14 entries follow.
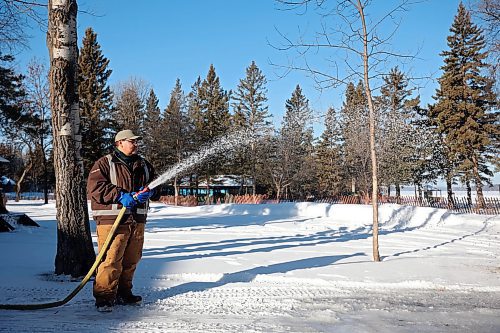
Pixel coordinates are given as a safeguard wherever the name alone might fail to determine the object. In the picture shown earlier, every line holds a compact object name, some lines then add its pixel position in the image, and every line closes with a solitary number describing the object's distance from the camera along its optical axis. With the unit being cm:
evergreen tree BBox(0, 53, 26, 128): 2051
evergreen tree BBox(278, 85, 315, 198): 4341
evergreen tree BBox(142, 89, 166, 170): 3950
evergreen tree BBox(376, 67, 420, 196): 3497
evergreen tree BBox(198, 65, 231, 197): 4569
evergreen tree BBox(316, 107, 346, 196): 4600
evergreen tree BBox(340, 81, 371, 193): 3336
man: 405
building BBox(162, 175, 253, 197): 4911
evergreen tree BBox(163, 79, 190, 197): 3934
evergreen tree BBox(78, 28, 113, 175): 3653
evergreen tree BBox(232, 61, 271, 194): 4678
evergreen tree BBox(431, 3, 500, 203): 3150
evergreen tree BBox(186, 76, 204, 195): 4081
